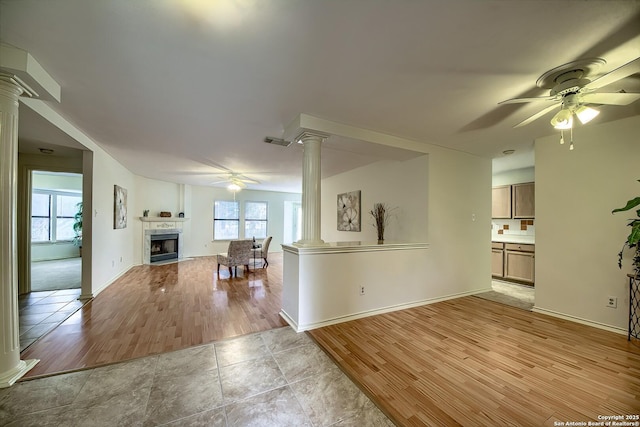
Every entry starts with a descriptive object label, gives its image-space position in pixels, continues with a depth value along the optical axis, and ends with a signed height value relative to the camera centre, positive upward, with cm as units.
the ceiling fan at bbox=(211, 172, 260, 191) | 614 +96
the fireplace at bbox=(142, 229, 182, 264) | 664 -99
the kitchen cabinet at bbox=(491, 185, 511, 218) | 527 +29
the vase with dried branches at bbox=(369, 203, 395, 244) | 428 -2
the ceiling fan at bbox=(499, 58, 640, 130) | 177 +101
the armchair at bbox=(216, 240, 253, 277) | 549 -100
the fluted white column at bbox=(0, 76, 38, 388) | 183 -17
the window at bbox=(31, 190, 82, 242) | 718 -8
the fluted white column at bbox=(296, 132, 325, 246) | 295 +32
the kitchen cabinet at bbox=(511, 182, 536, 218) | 485 +31
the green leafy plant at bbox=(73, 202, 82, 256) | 769 -44
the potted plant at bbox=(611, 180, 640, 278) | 223 -24
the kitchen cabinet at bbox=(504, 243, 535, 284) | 461 -98
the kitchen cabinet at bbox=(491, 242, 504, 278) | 510 -100
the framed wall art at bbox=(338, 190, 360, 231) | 557 +7
